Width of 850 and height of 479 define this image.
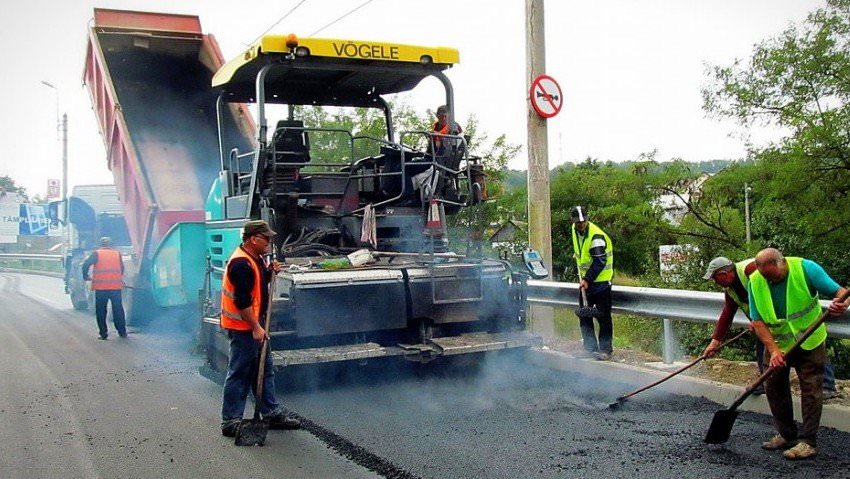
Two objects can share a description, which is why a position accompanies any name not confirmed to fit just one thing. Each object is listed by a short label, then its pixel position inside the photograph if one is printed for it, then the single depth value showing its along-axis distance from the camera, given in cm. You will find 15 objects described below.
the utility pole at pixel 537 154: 834
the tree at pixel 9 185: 7638
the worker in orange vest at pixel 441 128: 752
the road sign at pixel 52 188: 4172
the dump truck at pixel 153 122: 1016
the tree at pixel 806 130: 1078
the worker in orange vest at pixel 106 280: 1077
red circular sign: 823
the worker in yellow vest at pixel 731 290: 498
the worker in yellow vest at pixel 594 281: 724
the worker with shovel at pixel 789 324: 455
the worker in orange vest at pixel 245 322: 546
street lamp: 3096
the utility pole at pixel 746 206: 1254
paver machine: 654
